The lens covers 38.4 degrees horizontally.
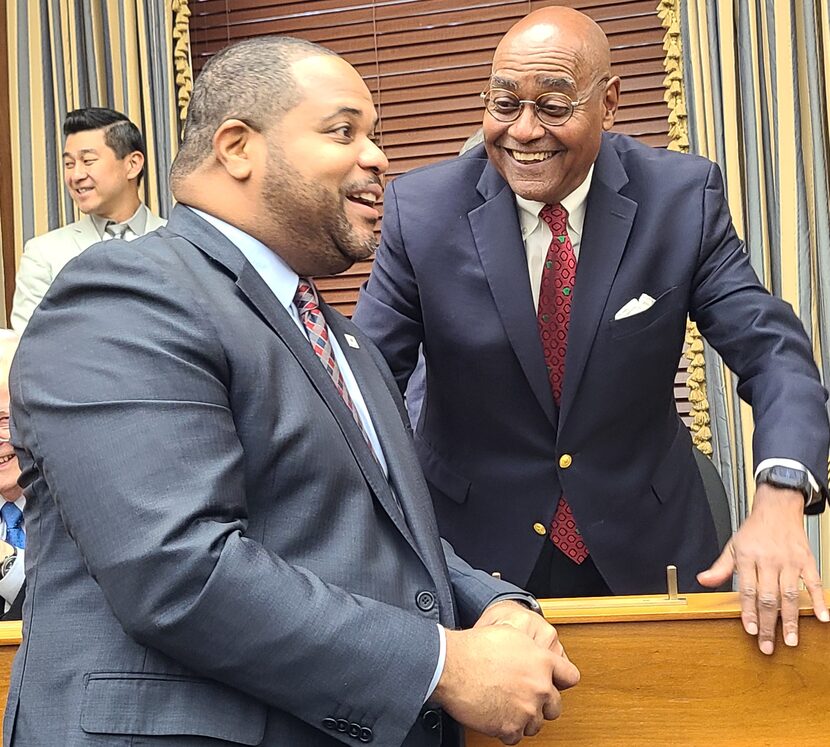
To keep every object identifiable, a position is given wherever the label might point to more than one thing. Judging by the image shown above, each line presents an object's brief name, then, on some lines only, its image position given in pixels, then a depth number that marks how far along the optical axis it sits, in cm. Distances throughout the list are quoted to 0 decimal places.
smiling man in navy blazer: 208
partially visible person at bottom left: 240
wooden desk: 154
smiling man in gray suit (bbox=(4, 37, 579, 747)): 115
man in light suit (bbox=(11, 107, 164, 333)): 390
